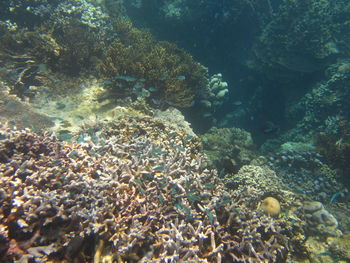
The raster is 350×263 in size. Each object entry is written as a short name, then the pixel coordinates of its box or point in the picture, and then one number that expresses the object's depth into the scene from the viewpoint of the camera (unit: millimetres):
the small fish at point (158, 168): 3672
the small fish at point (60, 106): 6297
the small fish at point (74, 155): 3741
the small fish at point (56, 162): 3287
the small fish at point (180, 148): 4276
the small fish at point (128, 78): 5672
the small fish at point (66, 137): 3860
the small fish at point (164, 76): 6097
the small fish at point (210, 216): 3264
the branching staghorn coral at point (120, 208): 2650
